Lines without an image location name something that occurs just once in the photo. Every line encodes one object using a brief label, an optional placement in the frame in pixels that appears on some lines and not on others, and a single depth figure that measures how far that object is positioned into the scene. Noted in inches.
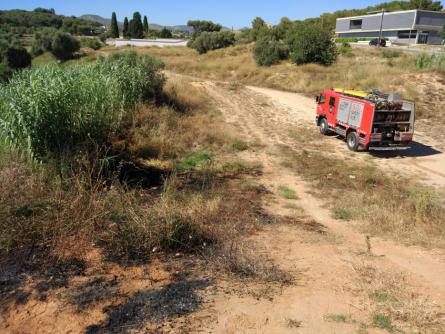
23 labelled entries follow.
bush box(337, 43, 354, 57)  1536.3
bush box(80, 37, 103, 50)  2689.5
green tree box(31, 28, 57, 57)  2212.1
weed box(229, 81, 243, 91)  1097.8
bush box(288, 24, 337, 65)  1254.2
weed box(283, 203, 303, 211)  357.1
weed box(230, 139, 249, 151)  564.3
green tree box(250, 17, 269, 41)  2401.6
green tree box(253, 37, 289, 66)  1376.7
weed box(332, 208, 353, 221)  335.0
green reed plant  275.0
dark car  2330.3
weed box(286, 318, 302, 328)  158.1
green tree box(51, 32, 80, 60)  2134.6
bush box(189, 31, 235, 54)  2126.0
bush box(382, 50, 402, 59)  1429.5
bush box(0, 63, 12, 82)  1033.6
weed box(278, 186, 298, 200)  389.4
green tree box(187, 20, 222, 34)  3956.7
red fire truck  519.8
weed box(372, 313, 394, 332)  159.8
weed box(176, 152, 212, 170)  450.6
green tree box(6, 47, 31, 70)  1693.2
